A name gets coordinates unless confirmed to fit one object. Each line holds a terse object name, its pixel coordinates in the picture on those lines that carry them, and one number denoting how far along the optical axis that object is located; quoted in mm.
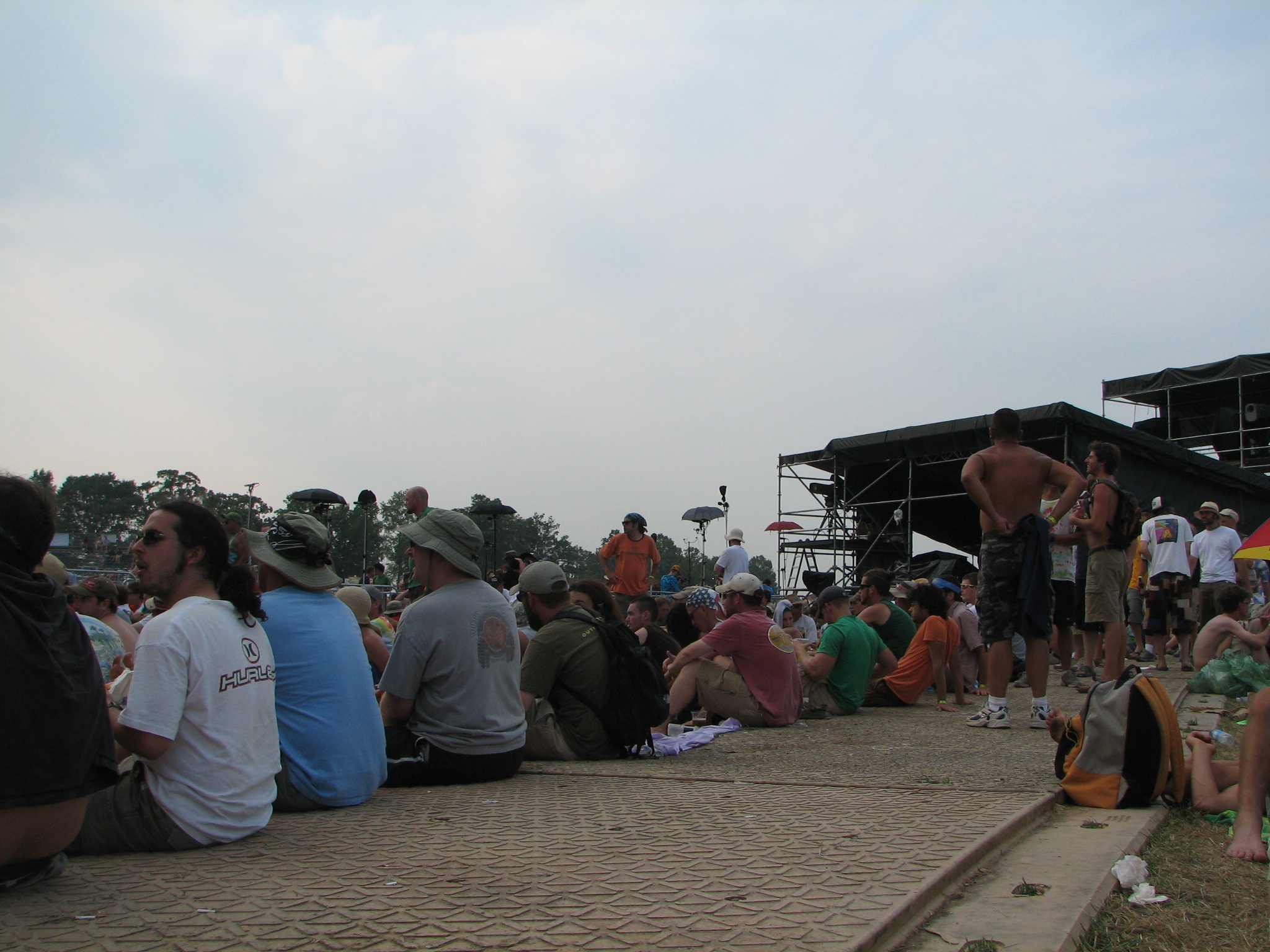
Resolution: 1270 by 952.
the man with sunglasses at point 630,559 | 10953
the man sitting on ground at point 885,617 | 8539
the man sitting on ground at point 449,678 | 3984
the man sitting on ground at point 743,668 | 6145
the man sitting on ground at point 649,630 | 7082
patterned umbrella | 7133
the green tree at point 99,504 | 83312
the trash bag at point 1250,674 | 7102
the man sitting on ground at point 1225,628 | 7645
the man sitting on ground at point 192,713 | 2643
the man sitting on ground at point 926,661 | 7629
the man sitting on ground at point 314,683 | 3367
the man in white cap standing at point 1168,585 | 9727
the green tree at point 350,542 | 76875
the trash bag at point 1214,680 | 7203
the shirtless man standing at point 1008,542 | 5641
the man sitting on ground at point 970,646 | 8562
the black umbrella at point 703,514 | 28844
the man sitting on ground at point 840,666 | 6970
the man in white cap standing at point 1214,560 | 9820
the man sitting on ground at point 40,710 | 2164
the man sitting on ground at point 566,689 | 4773
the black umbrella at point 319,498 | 16375
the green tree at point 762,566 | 91762
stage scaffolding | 18656
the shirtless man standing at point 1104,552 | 6855
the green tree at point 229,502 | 66688
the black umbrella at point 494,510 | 18906
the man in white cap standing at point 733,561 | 11852
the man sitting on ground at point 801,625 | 11797
